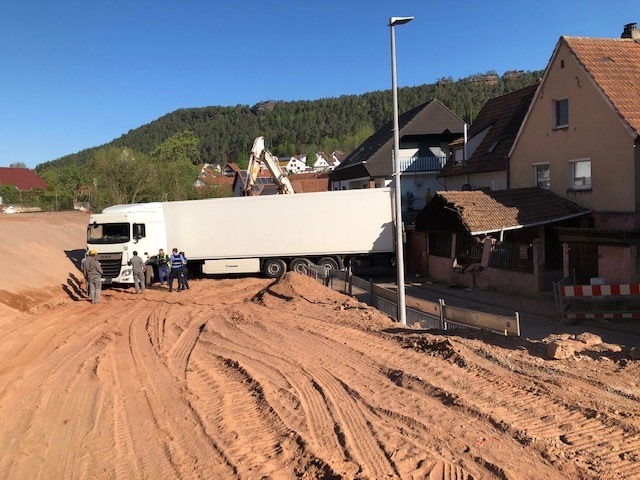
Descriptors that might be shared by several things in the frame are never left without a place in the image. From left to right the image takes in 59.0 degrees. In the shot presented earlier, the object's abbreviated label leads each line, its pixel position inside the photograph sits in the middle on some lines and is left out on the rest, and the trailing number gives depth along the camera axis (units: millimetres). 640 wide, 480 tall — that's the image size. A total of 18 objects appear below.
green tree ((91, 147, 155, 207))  48469
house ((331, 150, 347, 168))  142550
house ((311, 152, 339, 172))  148750
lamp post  13703
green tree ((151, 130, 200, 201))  52562
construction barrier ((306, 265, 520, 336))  11508
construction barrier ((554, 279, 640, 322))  14266
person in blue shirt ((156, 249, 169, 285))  24352
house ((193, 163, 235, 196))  58094
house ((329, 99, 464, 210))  42750
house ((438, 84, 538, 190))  28641
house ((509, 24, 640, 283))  17484
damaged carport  19844
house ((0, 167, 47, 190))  90000
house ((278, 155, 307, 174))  147875
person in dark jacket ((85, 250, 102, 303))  20469
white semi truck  25984
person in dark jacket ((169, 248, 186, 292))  23438
